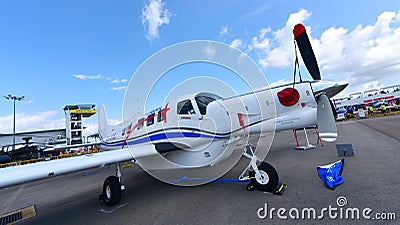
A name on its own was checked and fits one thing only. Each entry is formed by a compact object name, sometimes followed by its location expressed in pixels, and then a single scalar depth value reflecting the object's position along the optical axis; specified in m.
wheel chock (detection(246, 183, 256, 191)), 4.07
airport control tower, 46.81
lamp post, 31.70
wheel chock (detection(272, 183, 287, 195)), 3.73
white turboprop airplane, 4.37
